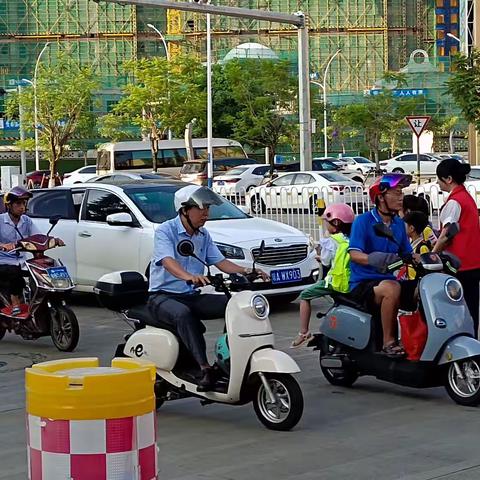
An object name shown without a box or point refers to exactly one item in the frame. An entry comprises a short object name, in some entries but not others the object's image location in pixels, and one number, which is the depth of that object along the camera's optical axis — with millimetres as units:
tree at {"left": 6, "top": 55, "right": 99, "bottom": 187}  64562
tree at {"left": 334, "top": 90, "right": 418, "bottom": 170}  63938
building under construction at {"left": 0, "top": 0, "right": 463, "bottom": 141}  94688
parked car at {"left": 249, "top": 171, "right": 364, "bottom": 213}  22609
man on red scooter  11898
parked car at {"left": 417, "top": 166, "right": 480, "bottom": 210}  23362
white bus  54469
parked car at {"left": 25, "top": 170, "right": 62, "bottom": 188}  52100
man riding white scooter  7789
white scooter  7422
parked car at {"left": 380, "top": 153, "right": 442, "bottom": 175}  55938
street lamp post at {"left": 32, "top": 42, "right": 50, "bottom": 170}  63844
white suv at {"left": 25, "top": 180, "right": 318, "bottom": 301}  13812
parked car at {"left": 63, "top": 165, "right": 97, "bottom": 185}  54794
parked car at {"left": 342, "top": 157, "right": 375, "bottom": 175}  62094
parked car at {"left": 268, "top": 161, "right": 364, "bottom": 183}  49134
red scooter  11406
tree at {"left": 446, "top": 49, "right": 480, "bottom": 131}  26359
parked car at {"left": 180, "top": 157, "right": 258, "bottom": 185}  42875
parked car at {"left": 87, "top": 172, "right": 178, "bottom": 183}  36375
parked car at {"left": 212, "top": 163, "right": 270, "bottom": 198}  44606
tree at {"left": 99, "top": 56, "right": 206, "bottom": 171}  58031
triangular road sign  24938
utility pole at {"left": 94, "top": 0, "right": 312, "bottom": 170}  24297
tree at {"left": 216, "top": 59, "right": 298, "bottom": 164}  54938
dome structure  79000
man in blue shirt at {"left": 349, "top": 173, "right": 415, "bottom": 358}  8359
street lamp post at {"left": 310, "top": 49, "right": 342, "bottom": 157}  68875
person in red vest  9211
